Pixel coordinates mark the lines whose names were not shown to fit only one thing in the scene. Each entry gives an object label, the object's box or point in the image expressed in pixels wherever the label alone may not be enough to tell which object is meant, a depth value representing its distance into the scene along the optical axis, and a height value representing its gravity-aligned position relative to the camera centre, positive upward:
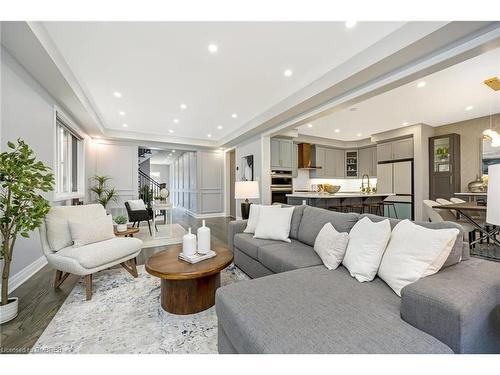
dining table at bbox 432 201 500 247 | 2.90 -0.45
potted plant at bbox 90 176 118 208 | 5.86 -0.13
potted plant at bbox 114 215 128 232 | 3.38 -0.60
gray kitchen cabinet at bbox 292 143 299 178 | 6.55 +0.84
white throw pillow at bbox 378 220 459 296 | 1.27 -0.42
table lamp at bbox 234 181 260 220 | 3.91 -0.07
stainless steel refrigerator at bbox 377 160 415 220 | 5.69 +0.01
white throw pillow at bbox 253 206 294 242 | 2.58 -0.47
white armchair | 2.06 -0.66
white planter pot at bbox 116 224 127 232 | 3.37 -0.66
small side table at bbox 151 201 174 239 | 4.66 -0.43
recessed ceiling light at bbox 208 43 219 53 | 2.46 +1.63
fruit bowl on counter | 5.05 -0.06
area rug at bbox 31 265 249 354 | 1.45 -1.09
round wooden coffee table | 1.77 -0.86
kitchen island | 4.60 -0.30
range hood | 6.74 +0.97
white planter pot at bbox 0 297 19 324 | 1.69 -1.01
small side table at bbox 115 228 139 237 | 3.25 -0.71
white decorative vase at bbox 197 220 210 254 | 2.10 -0.53
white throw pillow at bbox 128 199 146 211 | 4.92 -0.44
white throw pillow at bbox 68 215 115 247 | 2.33 -0.51
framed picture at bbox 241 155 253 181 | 6.01 +0.54
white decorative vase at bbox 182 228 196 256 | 2.03 -0.57
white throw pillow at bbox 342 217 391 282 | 1.52 -0.47
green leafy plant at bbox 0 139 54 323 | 1.70 -0.15
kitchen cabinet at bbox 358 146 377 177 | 7.18 +0.89
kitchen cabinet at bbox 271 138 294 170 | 5.73 +0.90
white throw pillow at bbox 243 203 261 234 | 2.94 -0.46
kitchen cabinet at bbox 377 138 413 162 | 5.79 +1.05
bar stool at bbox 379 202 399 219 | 5.86 -0.57
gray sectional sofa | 0.93 -0.67
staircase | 7.04 -0.09
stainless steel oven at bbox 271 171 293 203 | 5.65 +0.01
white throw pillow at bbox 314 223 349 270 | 1.76 -0.52
